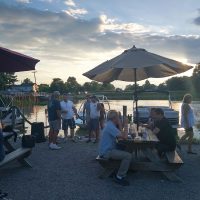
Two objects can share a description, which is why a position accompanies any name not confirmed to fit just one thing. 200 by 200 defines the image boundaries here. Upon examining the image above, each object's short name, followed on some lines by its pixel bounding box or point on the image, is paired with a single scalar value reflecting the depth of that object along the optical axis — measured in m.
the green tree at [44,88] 88.20
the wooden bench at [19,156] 4.29
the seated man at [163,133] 4.86
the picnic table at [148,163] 4.40
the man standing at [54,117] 6.78
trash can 7.60
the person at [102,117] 7.96
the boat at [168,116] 9.55
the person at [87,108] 8.14
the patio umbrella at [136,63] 4.72
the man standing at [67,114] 7.78
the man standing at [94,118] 7.74
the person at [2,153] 3.89
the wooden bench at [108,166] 4.40
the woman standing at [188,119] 6.08
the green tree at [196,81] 63.55
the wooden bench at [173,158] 4.34
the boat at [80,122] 10.79
